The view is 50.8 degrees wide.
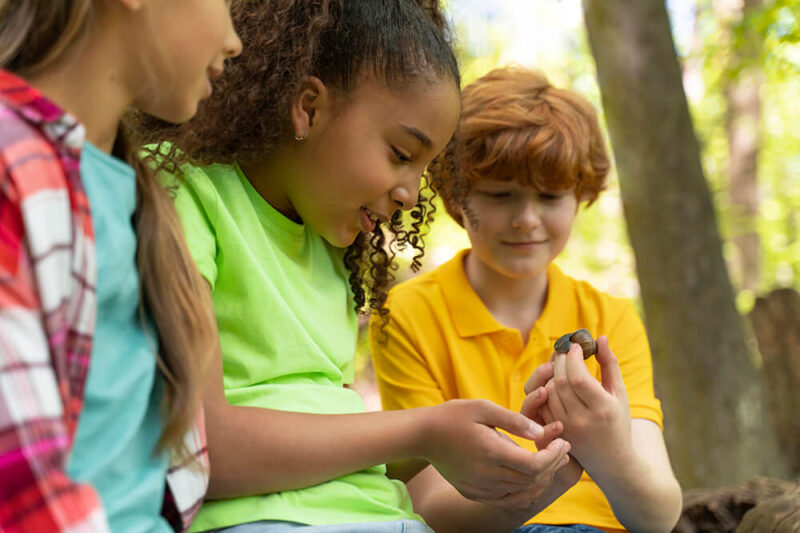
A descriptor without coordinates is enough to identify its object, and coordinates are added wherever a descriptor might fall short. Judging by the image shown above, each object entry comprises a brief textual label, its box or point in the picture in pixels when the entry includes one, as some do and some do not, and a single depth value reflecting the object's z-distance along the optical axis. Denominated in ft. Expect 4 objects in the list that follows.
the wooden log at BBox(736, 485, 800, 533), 6.90
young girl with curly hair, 5.06
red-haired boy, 7.48
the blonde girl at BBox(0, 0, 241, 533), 3.26
